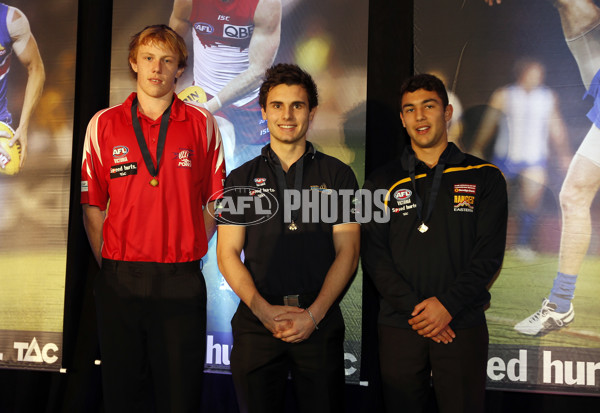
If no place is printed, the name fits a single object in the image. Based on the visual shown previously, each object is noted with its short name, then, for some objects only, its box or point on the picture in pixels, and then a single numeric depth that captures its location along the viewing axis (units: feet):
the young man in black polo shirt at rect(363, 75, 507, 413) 7.43
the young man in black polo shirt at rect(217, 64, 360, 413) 7.11
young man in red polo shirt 7.65
